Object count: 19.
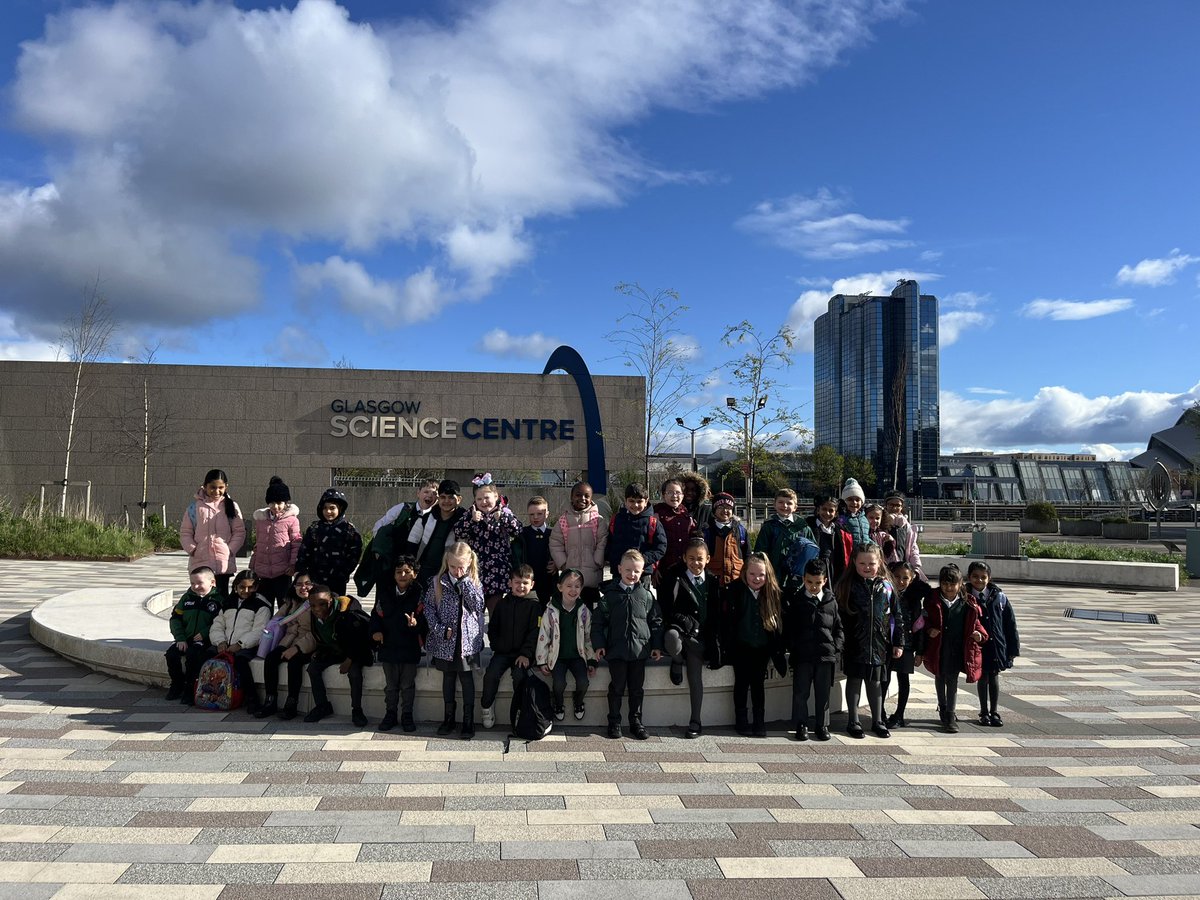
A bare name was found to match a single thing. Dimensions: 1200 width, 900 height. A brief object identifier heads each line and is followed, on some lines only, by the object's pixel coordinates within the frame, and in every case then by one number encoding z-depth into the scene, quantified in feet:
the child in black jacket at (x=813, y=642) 20.77
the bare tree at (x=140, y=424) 86.84
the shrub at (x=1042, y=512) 126.52
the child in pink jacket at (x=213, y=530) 23.99
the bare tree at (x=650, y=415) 48.10
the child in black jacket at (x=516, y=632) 20.35
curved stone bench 21.54
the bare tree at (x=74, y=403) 81.97
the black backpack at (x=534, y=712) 20.08
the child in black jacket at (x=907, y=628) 22.47
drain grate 44.06
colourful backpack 21.74
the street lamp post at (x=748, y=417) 49.11
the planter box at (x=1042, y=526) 128.16
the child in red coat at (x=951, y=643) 22.38
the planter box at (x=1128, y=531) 116.67
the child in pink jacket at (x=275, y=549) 23.47
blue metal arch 90.38
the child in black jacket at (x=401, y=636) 20.56
